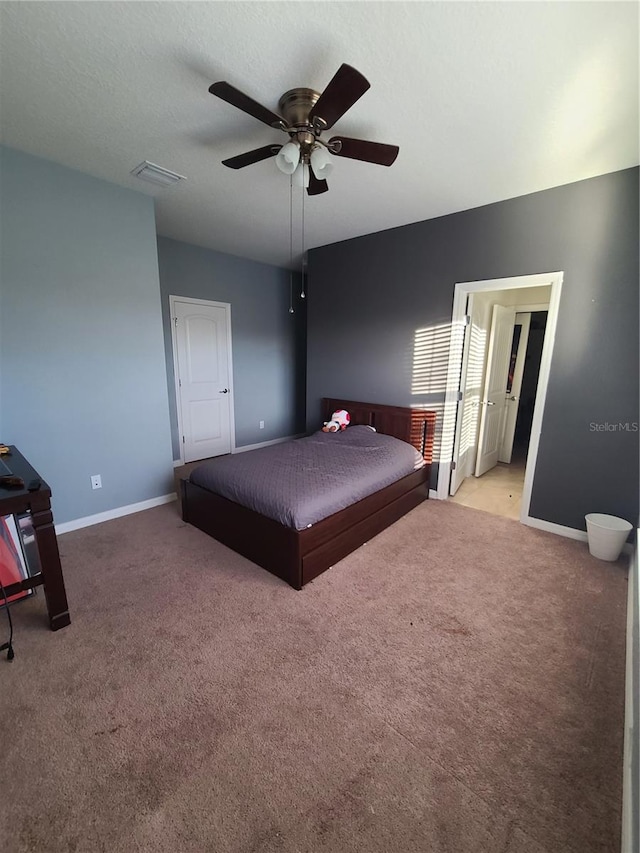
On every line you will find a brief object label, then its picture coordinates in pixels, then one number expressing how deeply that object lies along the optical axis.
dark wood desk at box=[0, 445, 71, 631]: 1.59
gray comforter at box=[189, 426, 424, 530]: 2.21
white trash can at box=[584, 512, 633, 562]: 2.41
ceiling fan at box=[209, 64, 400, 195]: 1.45
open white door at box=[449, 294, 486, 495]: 3.37
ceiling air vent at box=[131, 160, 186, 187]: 2.42
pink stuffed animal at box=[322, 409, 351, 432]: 3.80
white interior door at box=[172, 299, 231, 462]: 4.22
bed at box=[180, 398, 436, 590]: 2.14
